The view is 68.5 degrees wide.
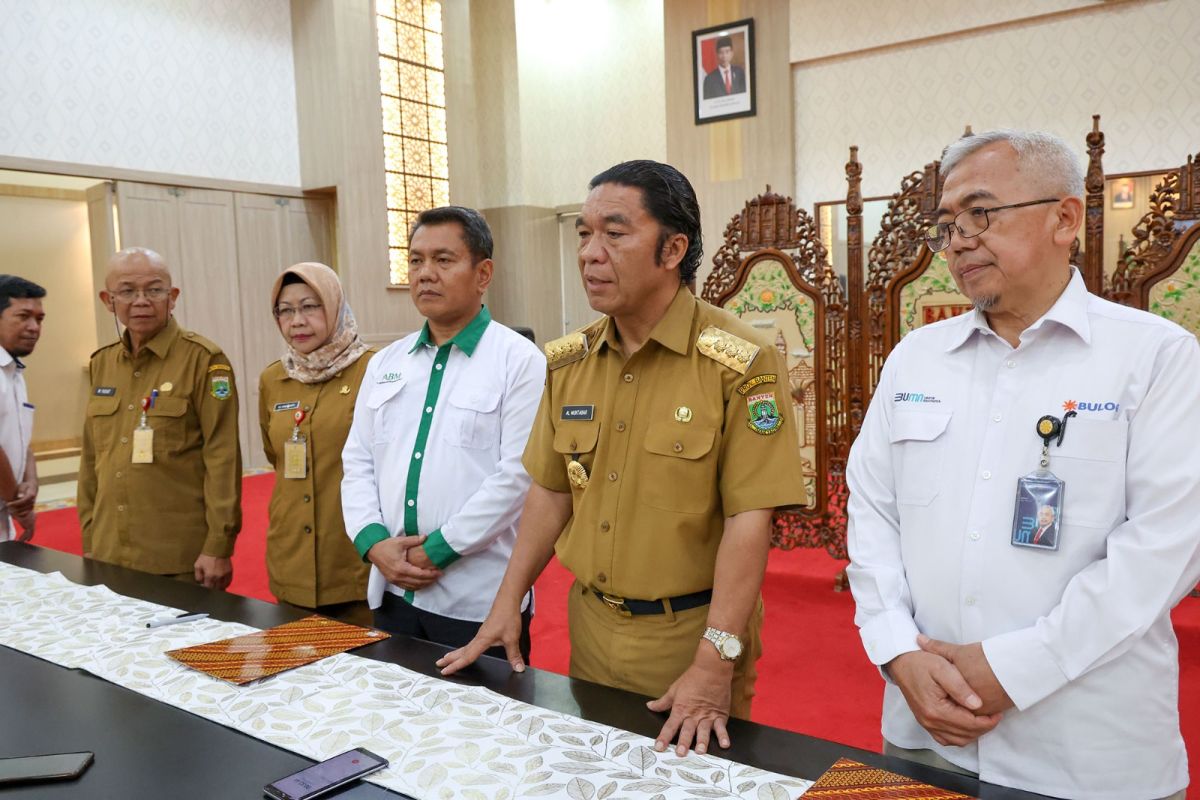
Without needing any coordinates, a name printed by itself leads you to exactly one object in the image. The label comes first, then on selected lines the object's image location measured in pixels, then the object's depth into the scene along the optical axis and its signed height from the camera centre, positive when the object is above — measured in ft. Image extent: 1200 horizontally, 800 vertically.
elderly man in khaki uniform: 8.97 -1.28
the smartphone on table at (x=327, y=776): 3.56 -1.91
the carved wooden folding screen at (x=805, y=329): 14.47 -0.42
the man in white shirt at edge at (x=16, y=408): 10.70 -1.02
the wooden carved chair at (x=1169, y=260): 11.44 +0.44
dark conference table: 3.72 -1.97
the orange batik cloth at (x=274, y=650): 4.93 -1.96
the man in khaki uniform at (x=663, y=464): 4.98 -0.91
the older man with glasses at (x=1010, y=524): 4.09 -1.11
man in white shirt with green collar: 6.73 -1.10
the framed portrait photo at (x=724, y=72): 24.98 +6.70
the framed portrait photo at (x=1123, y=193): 20.59 +2.35
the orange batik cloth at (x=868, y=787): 3.41 -1.91
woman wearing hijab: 7.86 -1.12
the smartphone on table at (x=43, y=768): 3.81 -1.93
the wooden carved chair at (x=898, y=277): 13.19 +0.35
